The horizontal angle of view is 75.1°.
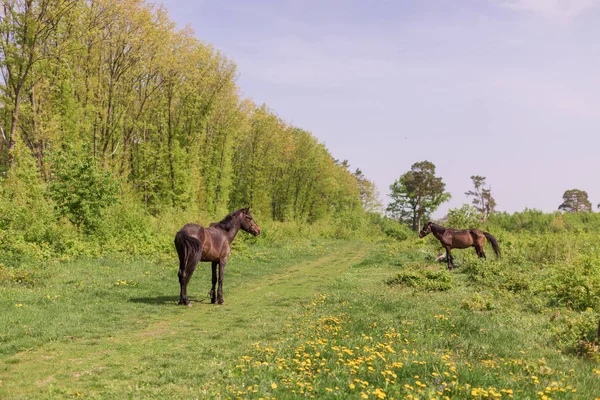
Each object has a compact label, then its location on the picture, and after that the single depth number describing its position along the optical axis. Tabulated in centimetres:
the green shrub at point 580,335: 742
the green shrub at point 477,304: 1137
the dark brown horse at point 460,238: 2075
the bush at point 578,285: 1195
